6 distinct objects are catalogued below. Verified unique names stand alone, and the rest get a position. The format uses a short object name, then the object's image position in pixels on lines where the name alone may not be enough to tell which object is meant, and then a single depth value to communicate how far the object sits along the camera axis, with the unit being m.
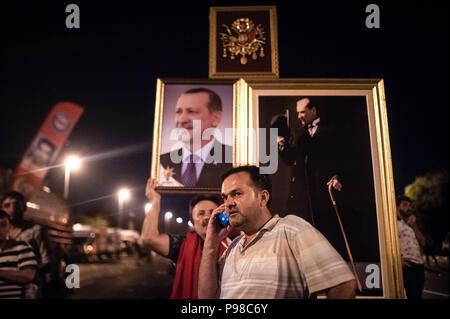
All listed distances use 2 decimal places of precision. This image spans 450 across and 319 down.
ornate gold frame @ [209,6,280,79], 2.32
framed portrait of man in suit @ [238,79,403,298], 2.05
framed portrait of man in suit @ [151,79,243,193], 2.17
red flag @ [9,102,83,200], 2.94
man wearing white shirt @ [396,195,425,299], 2.33
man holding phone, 1.75
